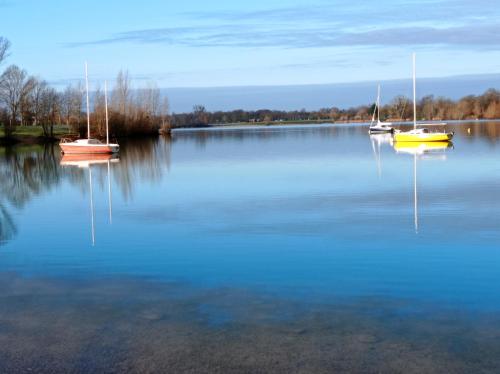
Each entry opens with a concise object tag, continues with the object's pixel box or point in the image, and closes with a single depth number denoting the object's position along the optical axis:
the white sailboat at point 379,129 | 75.56
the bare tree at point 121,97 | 73.95
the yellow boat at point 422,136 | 43.19
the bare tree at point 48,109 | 69.38
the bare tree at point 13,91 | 65.06
